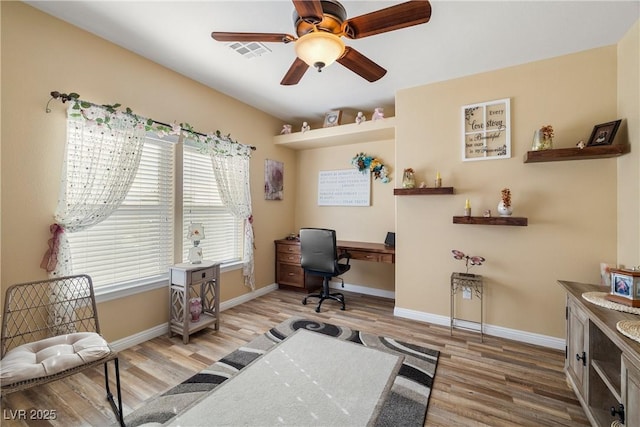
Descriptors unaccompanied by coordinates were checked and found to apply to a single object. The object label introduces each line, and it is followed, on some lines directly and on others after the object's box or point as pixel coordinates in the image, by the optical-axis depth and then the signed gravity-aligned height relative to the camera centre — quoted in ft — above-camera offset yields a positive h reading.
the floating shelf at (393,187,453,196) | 9.02 +0.70
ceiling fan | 4.31 +3.28
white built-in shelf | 11.13 +3.47
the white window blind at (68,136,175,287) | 7.23 -0.67
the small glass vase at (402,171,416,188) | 9.70 +1.13
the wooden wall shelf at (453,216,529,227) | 7.96 -0.28
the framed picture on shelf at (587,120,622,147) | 6.89 +2.05
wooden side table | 8.22 -2.74
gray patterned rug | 5.28 -4.02
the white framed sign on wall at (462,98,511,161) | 8.54 +2.65
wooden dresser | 3.79 -2.74
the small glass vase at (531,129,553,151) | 7.61 +1.96
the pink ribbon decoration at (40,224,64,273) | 6.33 -0.96
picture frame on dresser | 4.90 -1.46
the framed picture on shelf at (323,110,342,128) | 12.22 +4.32
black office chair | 10.43 -1.78
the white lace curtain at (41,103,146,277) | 6.51 +1.09
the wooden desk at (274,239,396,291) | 12.43 -2.66
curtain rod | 6.40 +2.81
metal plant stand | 8.63 -2.49
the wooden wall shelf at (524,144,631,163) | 6.82 +1.55
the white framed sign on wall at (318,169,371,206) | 13.32 +1.21
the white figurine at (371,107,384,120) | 11.16 +4.06
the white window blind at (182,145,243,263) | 9.65 -0.07
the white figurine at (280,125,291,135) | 13.52 +4.17
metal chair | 4.36 -2.55
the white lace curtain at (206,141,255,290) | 10.53 +1.16
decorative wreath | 12.72 +2.21
